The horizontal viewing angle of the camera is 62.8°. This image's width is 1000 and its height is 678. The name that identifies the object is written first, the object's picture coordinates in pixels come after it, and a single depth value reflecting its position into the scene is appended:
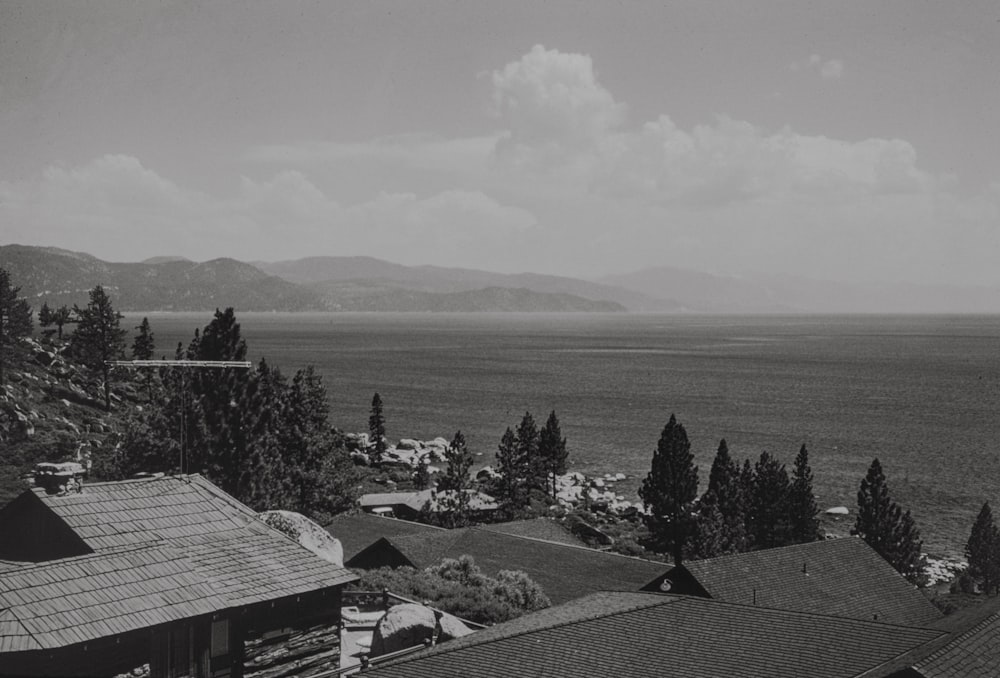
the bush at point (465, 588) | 31.00
